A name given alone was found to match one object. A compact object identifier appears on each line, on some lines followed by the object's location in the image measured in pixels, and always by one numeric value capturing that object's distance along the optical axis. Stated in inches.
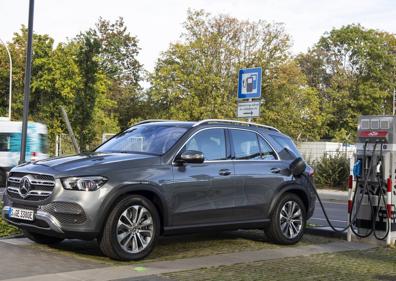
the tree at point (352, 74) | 2397.9
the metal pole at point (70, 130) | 685.3
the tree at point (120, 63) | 2309.3
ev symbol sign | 564.8
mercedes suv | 280.5
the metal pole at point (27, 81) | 453.7
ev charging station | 377.1
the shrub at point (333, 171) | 1008.2
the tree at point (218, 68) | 1664.6
